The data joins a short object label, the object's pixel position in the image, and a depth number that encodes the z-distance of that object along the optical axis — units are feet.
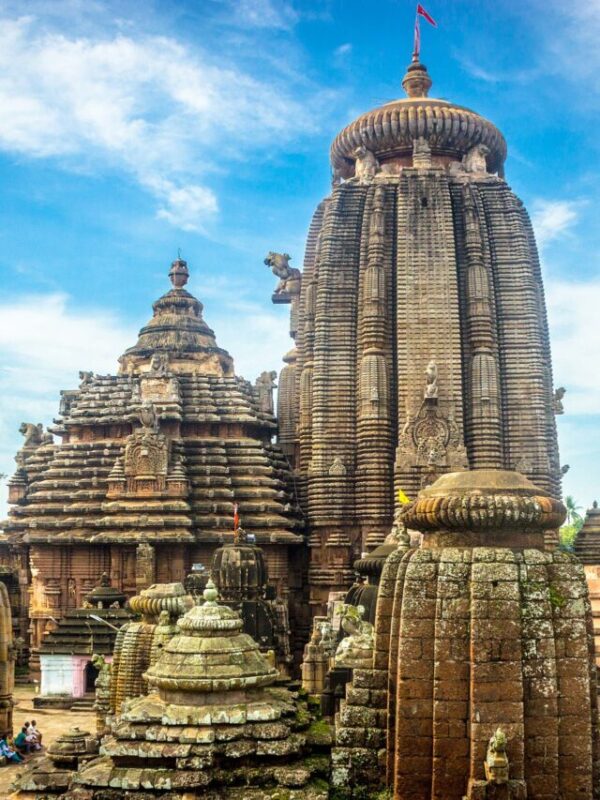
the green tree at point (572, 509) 298.76
